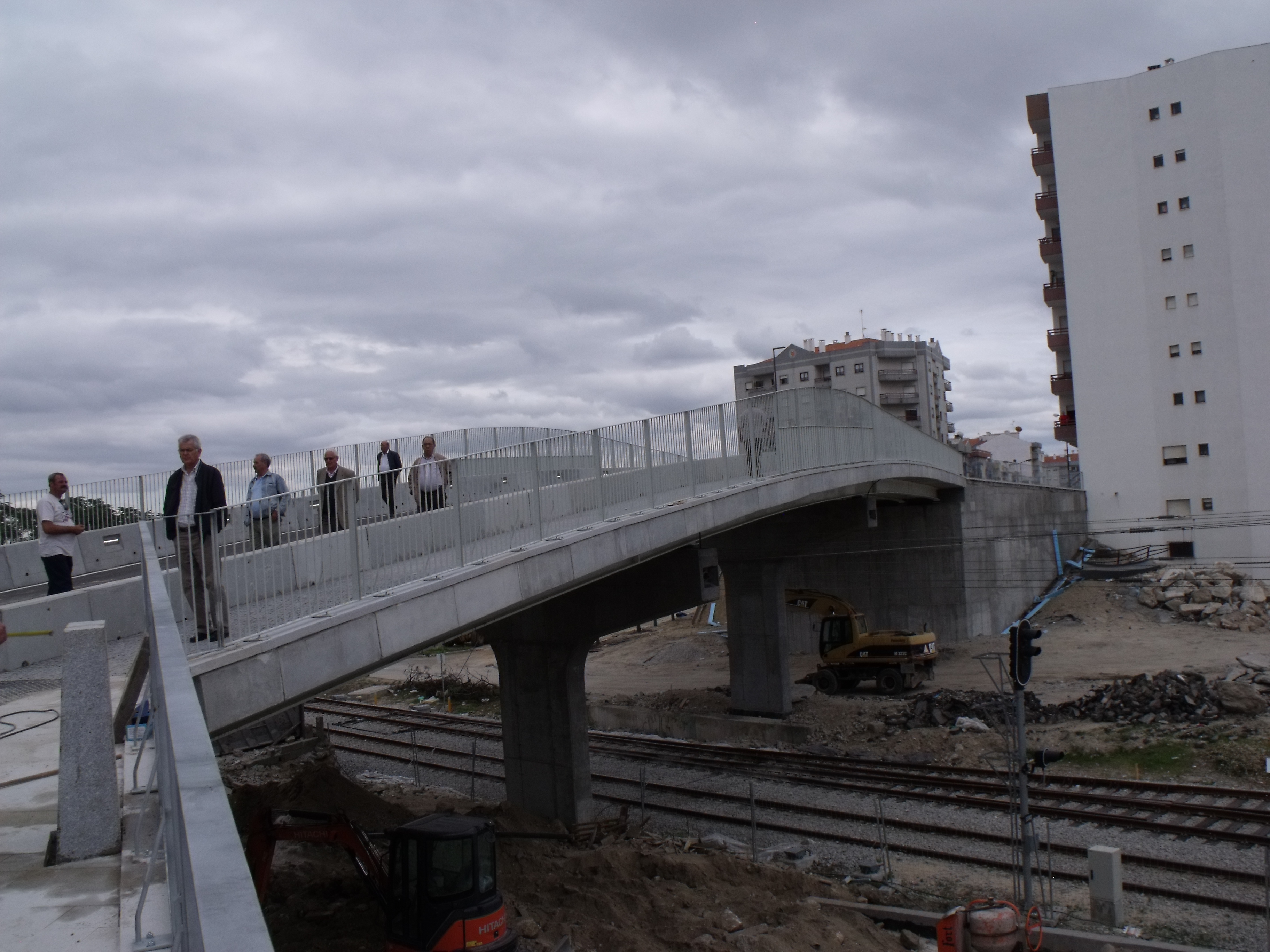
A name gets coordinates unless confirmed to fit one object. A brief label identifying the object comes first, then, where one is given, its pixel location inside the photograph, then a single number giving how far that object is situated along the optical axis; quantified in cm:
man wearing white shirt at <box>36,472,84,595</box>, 1171
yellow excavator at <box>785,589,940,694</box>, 2848
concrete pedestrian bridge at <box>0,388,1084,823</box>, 914
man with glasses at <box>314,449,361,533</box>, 955
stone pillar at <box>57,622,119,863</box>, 540
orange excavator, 1056
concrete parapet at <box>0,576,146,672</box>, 1048
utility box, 1185
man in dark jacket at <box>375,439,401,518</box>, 1083
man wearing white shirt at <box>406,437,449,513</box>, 1105
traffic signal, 1161
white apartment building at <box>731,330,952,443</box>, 10056
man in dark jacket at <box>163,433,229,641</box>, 816
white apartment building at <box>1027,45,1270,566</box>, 4412
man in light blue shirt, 888
